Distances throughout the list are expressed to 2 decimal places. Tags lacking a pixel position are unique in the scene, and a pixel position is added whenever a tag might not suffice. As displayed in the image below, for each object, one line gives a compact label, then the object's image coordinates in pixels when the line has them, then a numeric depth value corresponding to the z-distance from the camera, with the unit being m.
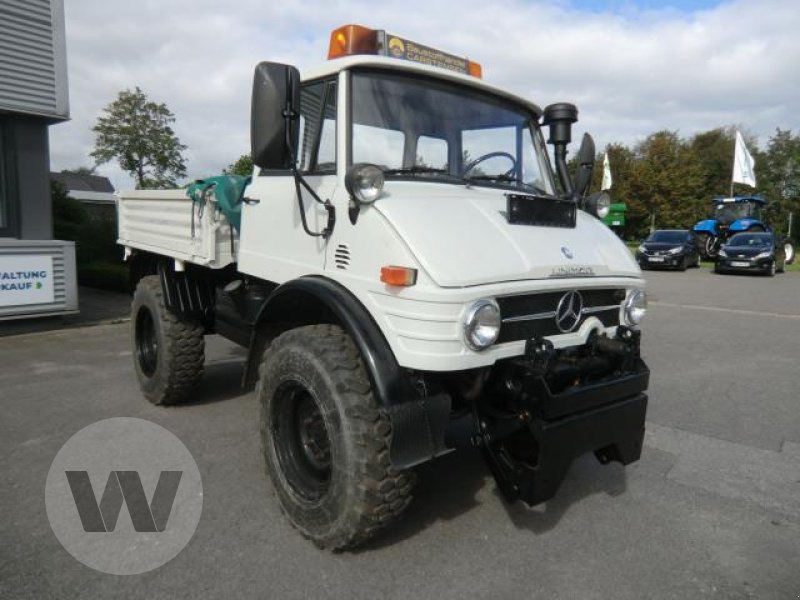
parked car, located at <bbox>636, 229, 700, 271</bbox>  20.16
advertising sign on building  7.78
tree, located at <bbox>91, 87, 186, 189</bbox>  33.97
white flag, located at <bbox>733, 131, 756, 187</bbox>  25.08
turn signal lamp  2.41
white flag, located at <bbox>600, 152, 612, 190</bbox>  20.63
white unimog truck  2.47
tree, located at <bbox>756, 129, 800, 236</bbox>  42.44
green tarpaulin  3.93
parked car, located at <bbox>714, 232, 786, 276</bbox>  19.02
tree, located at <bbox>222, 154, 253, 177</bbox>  19.50
